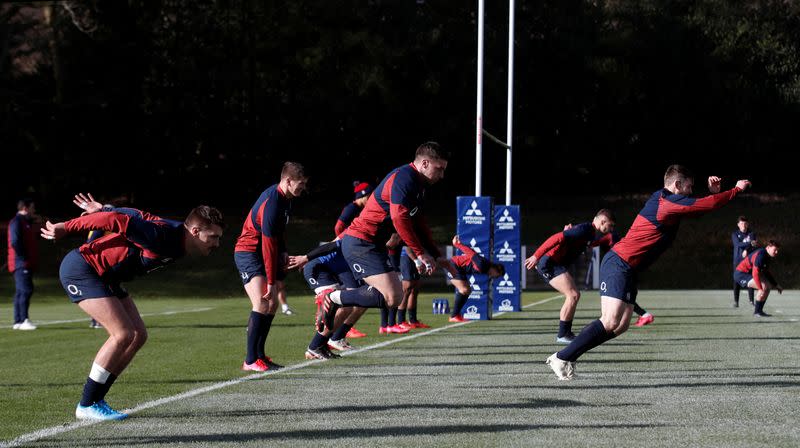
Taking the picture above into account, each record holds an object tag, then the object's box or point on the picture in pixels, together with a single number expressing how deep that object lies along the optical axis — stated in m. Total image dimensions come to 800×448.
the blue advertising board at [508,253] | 24.67
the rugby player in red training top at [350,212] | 14.69
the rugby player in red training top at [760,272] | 23.31
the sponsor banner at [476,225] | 22.56
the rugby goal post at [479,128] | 23.84
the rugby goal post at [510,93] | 26.48
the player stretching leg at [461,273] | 12.45
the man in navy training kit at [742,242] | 27.85
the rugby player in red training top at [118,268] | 7.95
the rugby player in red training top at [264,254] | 11.40
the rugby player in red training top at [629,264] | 10.61
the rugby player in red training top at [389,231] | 11.17
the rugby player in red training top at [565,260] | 15.90
